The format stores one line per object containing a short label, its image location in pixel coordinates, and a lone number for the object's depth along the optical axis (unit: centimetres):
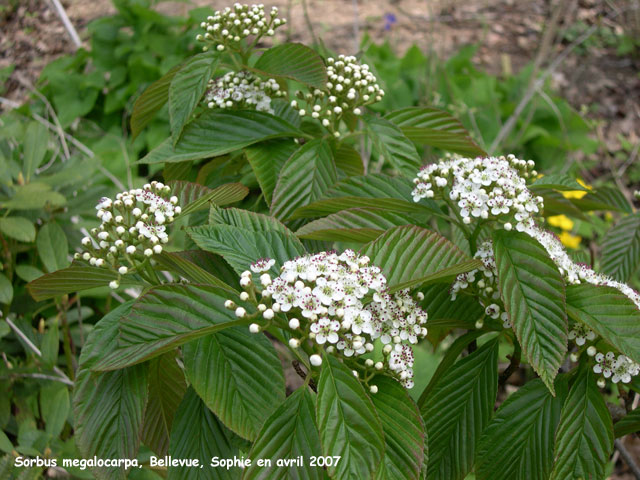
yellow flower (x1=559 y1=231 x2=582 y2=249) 134
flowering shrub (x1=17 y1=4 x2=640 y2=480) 46
